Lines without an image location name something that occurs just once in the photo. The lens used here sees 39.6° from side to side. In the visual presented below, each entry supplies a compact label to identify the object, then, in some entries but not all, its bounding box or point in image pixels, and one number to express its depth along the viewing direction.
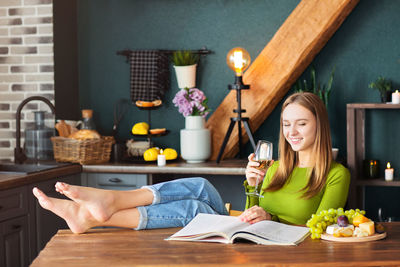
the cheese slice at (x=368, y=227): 1.77
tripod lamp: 3.90
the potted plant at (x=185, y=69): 4.23
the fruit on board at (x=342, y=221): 1.79
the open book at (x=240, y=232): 1.75
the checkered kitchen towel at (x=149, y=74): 4.33
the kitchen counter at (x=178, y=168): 3.71
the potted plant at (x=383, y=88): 3.80
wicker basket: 3.89
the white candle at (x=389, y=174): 3.72
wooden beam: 3.86
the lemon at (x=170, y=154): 4.04
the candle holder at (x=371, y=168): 3.74
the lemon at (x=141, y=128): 4.14
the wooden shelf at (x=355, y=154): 3.66
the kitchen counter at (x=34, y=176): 3.12
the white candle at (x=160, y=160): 3.86
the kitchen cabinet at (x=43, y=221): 3.37
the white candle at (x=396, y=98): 3.69
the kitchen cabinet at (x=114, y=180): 3.90
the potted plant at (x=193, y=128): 3.98
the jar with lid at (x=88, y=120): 4.22
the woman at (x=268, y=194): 2.00
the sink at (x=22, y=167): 3.73
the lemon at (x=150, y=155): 4.01
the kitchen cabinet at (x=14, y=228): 3.09
